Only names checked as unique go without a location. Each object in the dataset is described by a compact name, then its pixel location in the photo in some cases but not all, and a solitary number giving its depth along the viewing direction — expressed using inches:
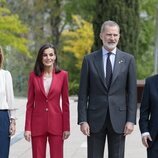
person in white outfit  441.0
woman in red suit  437.8
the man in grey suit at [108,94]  414.4
